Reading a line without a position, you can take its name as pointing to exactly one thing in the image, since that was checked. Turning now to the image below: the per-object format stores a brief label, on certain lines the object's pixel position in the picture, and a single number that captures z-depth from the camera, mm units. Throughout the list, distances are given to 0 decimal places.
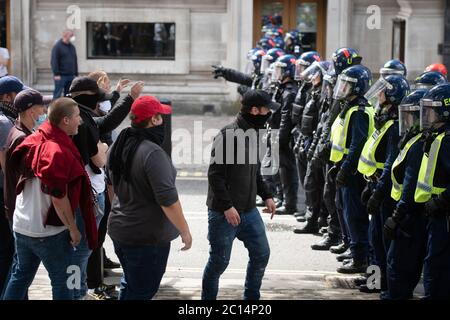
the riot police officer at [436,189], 15430
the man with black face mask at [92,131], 15419
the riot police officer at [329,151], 21359
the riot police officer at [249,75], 28812
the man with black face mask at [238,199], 16094
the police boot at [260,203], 26911
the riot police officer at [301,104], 24469
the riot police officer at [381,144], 17812
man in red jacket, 14172
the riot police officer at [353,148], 19703
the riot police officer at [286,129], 25828
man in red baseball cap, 14328
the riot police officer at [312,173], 23516
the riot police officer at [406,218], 15914
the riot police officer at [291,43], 36531
